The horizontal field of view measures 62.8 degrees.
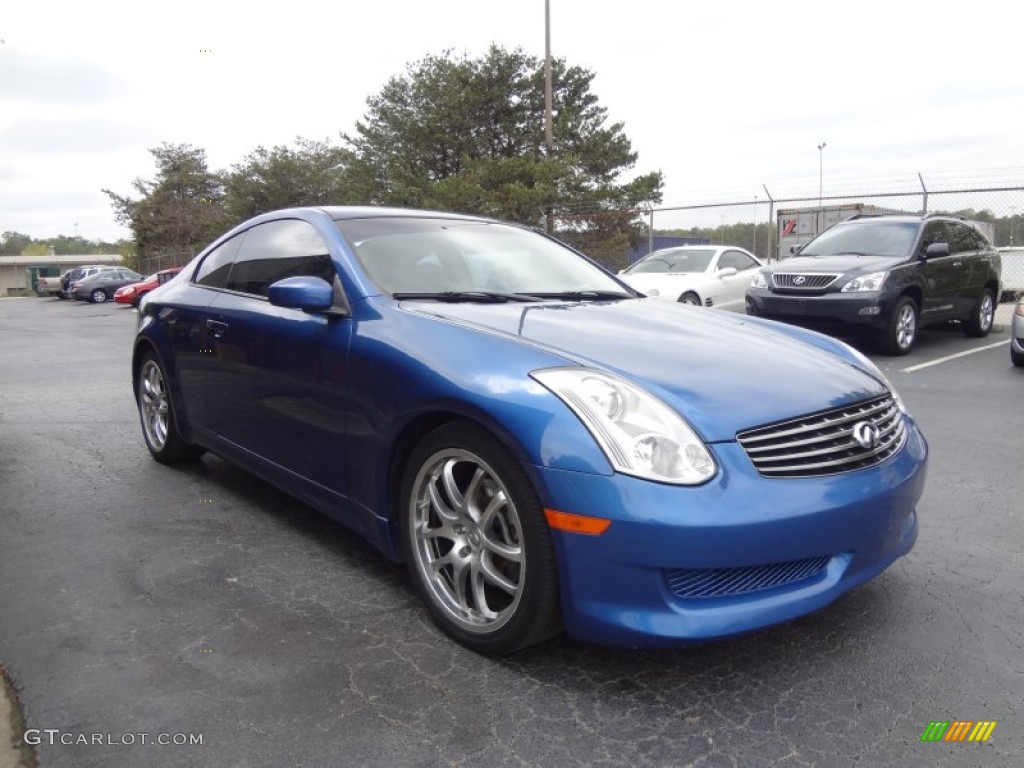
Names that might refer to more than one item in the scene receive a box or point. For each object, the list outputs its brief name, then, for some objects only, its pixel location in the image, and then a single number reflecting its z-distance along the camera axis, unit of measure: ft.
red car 95.03
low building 227.81
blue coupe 7.44
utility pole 65.41
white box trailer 62.85
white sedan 39.24
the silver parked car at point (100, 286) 118.83
